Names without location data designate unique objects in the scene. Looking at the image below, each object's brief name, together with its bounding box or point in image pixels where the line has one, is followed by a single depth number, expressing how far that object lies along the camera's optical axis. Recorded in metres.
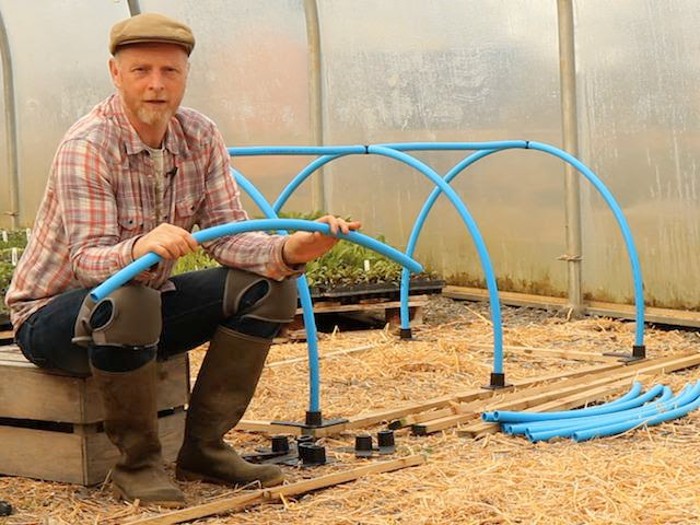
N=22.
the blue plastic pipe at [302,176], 6.16
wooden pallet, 7.06
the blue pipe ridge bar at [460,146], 6.00
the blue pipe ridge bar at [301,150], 5.32
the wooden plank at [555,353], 6.32
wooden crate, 3.87
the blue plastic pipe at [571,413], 4.73
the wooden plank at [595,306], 7.20
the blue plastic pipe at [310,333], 4.57
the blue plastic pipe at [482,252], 5.46
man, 3.57
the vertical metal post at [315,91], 9.19
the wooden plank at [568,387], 4.81
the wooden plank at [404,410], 4.71
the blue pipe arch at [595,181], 6.07
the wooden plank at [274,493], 3.54
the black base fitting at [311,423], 4.66
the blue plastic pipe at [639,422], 4.54
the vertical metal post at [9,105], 10.54
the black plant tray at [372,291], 7.12
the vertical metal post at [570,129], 7.70
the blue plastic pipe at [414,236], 6.62
